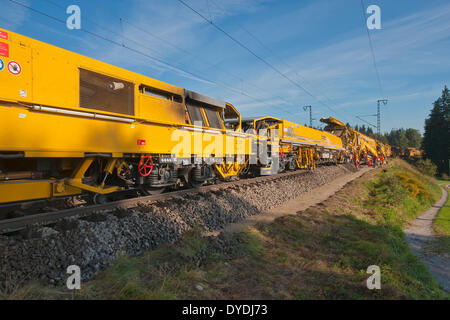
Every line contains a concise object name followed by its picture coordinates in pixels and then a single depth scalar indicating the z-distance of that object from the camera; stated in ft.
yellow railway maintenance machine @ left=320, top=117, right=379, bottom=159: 89.22
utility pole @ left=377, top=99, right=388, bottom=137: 148.66
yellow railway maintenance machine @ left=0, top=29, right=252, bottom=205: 13.21
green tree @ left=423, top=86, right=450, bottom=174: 176.04
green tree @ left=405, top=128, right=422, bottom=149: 387.55
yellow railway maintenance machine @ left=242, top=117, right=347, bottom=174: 42.68
